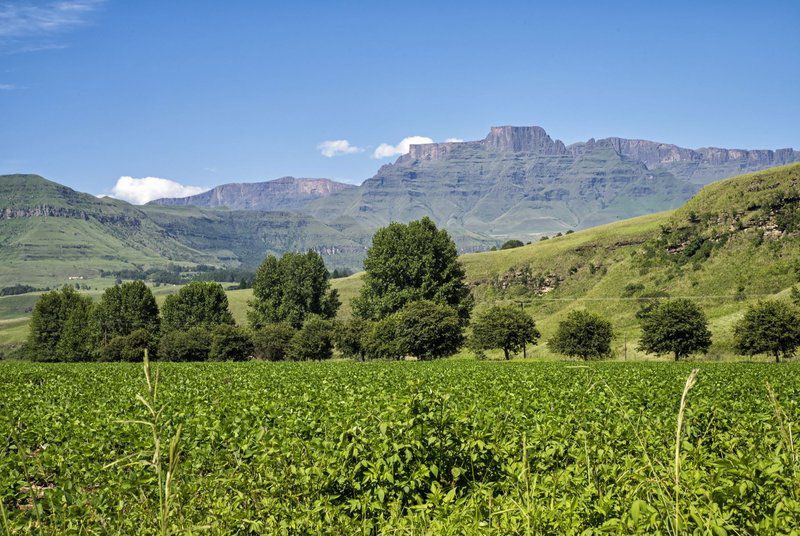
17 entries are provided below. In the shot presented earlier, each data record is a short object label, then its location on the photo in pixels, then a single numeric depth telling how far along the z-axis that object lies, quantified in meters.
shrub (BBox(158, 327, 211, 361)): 90.94
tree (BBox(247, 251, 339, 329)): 108.19
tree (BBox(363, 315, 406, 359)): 78.06
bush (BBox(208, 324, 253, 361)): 89.12
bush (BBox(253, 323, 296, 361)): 92.12
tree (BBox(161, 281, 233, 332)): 107.81
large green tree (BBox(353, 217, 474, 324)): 90.50
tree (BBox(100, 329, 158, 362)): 92.64
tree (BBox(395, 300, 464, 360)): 76.88
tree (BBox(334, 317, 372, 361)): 85.00
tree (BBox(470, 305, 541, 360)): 76.88
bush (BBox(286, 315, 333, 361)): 87.88
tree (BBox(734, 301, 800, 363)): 59.59
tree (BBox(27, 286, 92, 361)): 102.88
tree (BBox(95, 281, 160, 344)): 104.44
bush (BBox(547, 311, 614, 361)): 73.62
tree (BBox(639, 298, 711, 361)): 66.25
